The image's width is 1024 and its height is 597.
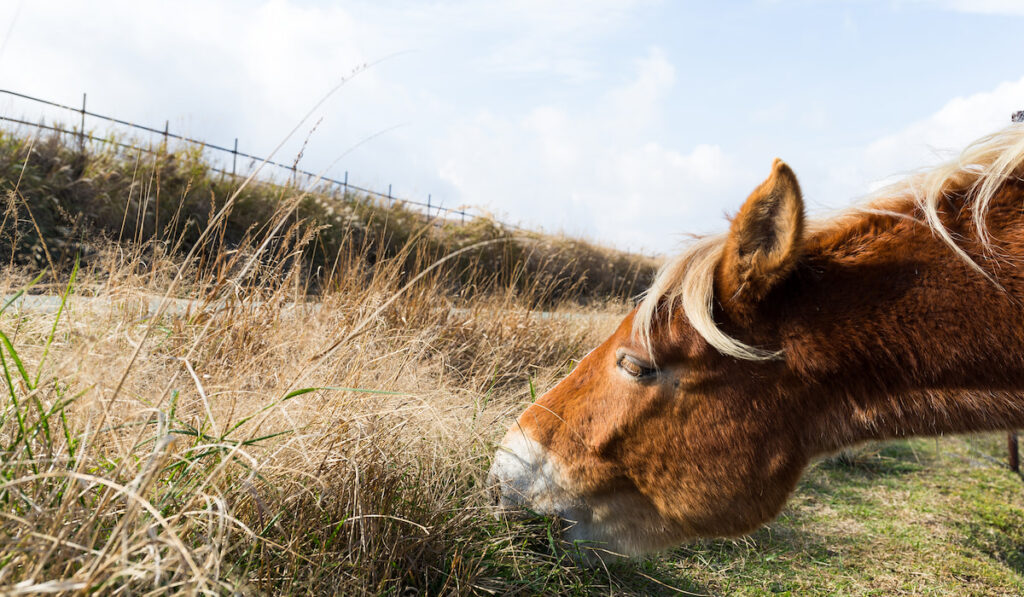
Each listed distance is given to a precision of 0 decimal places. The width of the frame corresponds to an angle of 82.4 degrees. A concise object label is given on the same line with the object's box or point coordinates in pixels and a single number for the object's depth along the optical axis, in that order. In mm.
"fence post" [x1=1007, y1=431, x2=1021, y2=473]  5065
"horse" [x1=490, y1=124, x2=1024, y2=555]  1476
